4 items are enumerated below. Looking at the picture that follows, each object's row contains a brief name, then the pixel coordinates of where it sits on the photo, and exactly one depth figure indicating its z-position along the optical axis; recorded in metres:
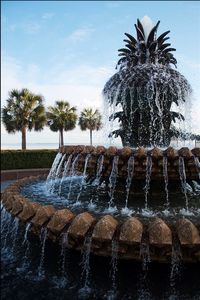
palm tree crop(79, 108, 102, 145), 30.96
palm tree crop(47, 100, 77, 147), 26.12
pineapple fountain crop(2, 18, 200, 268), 1.91
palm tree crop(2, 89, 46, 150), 19.87
